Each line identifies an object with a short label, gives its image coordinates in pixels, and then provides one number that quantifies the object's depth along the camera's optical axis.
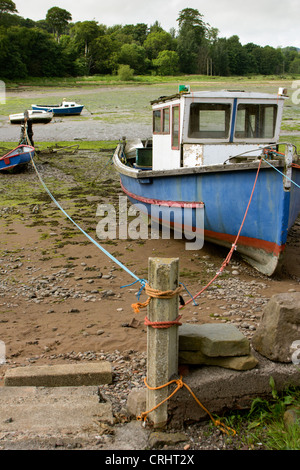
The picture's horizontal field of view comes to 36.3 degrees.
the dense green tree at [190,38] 105.69
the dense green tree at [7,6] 92.25
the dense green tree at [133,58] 89.87
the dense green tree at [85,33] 92.29
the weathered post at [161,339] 3.50
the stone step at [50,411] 3.56
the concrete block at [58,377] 4.27
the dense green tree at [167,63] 92.12
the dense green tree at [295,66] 128.75
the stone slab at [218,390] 3.72
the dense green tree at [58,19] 114.44
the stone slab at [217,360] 3.82
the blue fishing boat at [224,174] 7.06
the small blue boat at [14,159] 16.42
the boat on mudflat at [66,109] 34.59
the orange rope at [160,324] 3.55
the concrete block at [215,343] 3.81
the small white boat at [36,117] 30.25
